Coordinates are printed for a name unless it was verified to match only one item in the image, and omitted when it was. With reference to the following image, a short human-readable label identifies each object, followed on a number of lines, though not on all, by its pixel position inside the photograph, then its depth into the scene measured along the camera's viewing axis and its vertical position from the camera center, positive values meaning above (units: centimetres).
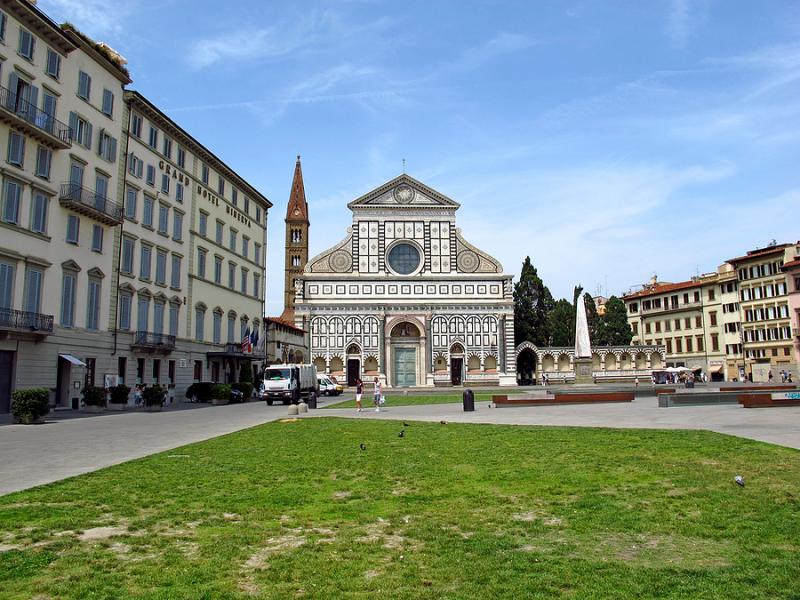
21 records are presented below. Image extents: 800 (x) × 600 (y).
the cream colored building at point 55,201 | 2873 +869
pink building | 6262 +789
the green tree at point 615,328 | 8050 +576
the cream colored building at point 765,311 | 6569 +670
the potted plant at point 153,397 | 3441 -120
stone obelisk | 5244 +229
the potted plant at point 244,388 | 4644 -97
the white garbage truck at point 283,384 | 4072 -60
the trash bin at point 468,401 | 2978 -127
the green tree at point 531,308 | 8162 +864
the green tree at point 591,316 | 8328 +766
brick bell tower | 10750 +2374
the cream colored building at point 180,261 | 3891 +826
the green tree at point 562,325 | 7869 +612
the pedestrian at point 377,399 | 3228 -126
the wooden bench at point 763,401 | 2552 -114
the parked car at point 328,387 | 5934 -118
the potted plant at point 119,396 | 3375 -110
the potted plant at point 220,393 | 4212 -121
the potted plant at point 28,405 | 2267 -106
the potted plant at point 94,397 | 3103 -106
